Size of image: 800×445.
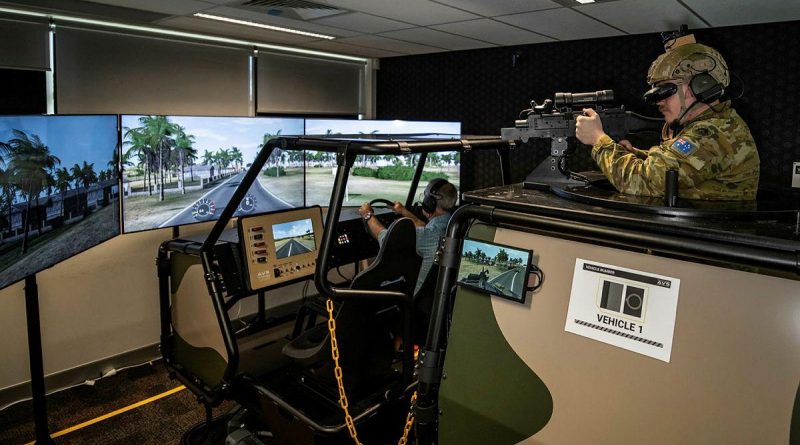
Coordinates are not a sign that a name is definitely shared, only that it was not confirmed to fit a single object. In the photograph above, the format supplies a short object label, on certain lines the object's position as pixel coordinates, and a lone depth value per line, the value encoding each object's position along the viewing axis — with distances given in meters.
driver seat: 2.30
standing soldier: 1.33
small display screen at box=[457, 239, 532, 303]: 1.17
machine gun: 1.59
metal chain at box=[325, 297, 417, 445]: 2.04
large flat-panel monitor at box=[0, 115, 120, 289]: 2.07
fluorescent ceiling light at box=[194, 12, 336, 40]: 3.25
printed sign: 0.99
